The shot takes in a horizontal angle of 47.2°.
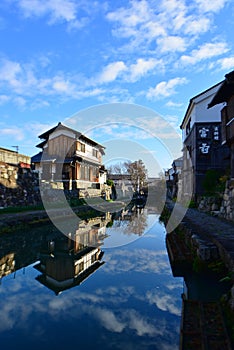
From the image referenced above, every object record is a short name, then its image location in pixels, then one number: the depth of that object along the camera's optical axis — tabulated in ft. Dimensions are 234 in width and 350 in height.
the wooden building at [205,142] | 69.51
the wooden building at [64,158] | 97.60
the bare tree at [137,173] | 177.78
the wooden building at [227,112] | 44.34
